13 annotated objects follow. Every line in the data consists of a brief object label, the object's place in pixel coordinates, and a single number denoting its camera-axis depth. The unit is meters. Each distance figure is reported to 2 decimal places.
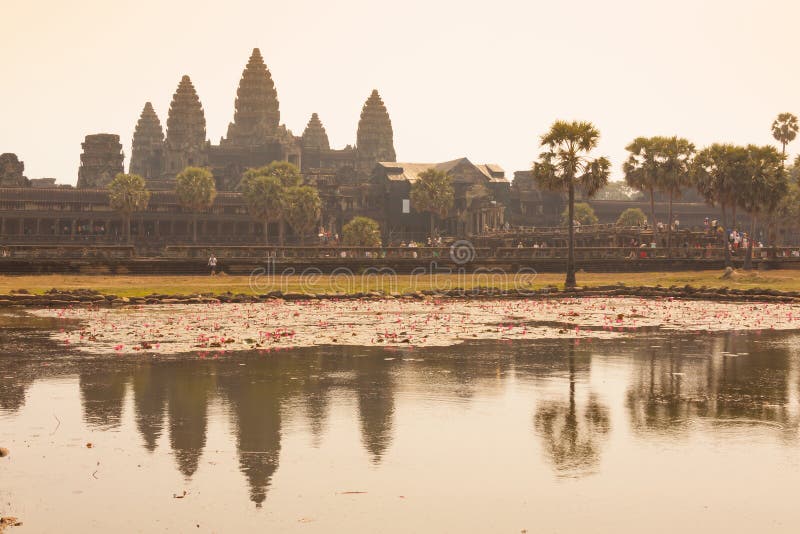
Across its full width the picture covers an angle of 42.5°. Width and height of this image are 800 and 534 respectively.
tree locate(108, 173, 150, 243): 123.81
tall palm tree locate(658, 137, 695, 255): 82.38
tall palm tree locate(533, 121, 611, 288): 57.78
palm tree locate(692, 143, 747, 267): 67.81
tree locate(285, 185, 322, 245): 121.31
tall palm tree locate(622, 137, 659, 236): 83.31
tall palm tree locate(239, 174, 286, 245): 122.44
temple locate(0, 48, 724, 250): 126.25
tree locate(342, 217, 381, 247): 108.94
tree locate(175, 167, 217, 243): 127.81
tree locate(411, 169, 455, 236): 128.00
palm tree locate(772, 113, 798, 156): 123.31
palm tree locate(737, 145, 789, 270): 67.56
